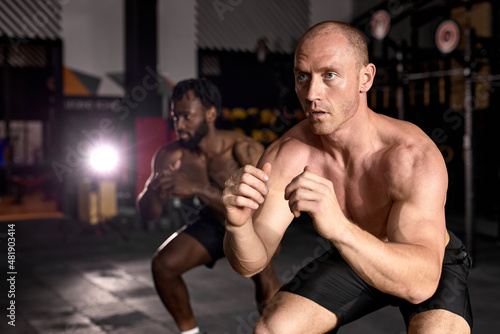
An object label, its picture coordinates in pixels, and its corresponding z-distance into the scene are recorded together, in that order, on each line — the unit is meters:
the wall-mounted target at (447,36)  6.11
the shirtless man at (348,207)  1.43
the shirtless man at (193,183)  2.85
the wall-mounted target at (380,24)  7.12
